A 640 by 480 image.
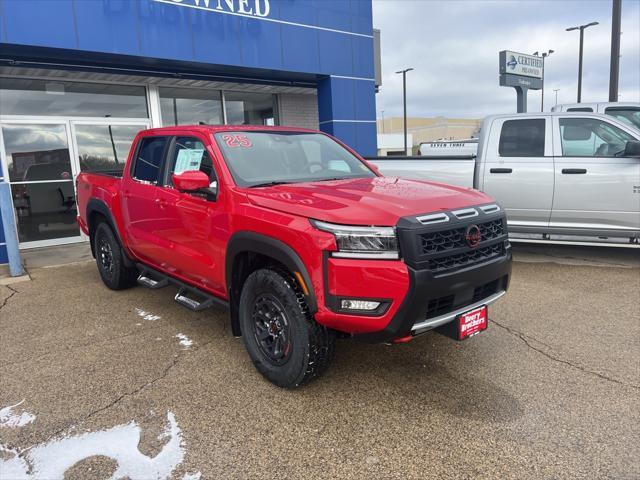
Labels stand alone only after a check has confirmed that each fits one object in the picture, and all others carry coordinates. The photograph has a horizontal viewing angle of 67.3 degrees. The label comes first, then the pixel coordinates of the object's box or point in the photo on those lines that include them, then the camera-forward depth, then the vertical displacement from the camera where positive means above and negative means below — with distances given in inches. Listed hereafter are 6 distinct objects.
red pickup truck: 108.3 -21.7
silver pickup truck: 242.8 -13.6
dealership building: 313.0 +69.8
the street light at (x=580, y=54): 834.2 +167.3
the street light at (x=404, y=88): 1511.2 +204.0
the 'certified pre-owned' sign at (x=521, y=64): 693.3 +122.1
